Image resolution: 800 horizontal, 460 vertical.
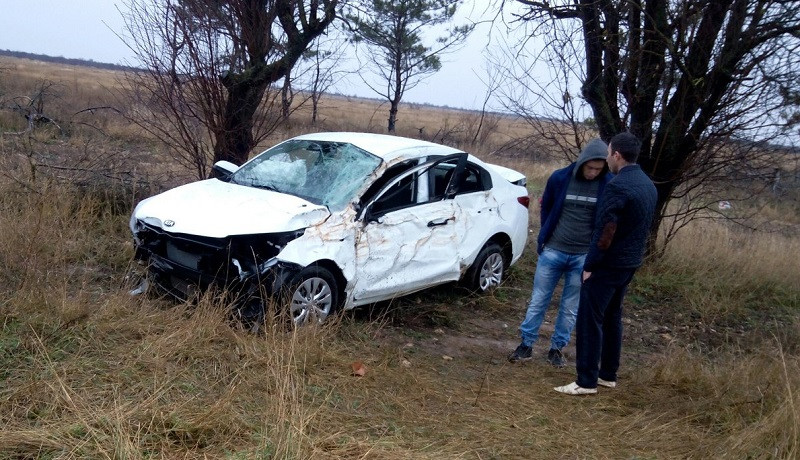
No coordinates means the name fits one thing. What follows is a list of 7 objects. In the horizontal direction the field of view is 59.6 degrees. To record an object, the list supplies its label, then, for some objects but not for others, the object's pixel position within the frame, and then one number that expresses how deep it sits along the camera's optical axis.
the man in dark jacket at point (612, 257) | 4.66
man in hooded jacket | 5.35
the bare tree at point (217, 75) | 8.27
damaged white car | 5.45
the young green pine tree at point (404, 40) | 22.16
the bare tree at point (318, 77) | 9.16
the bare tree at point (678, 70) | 7.74
